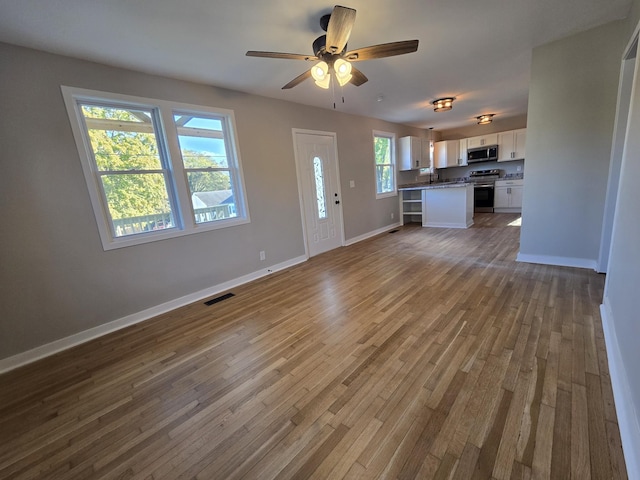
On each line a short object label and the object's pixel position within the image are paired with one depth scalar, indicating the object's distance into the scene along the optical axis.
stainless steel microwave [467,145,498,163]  7.21
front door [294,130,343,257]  4.35
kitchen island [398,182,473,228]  5.67
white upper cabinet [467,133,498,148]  7.19
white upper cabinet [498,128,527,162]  6.87
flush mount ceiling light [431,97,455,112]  4.57
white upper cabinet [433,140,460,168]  7.89
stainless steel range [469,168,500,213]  7.16
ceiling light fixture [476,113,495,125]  6.19
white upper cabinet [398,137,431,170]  6.55
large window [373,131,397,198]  6.09
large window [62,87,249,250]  2.50
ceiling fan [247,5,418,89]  1.74
